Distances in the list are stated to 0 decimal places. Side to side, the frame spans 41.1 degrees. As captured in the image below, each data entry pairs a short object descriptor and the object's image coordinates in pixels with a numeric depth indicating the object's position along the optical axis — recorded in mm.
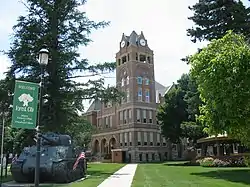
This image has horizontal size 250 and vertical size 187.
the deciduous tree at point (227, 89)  13195
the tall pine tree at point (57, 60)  28156
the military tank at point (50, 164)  17500
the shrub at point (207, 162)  34309
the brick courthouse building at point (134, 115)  68250
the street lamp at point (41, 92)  10633
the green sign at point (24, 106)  10570
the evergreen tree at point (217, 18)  26359
